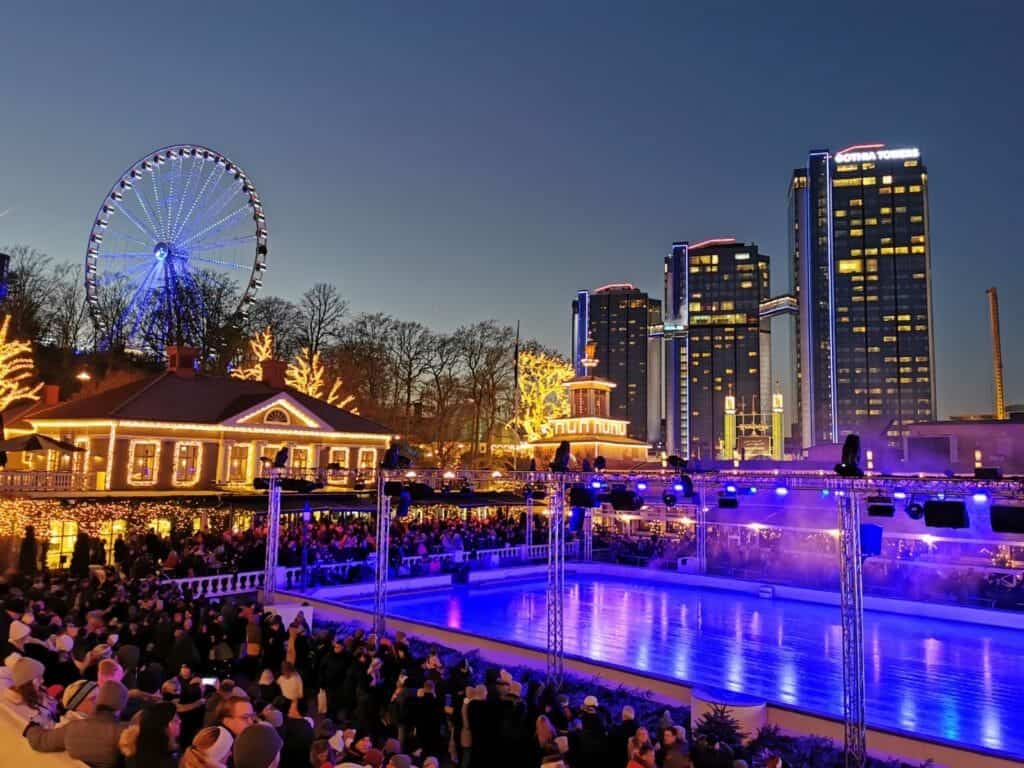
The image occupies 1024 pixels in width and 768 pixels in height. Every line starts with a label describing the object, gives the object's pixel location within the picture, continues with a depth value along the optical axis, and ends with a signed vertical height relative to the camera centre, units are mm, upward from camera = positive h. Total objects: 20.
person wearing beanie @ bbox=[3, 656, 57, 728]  5559 -1844
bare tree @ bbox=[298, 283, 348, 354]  57000 +10964
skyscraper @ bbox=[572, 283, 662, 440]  182000 +31218
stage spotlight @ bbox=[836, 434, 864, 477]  10375 +141
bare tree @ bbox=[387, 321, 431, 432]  58812 +8408
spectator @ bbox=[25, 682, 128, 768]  4645 -1809
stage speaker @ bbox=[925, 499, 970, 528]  12166 -718
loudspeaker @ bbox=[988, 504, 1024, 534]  11172 -700
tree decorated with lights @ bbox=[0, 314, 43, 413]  31969 +4431
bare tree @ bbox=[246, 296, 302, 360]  58188 +10822
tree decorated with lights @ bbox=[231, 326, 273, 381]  45375 +6675
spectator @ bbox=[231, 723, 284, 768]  4047 -1620
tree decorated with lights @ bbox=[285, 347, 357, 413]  47375 +5185
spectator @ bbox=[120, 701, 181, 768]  4450 -1766
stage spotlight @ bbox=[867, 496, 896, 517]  15352 -834
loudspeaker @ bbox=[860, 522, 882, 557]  15422 -1468
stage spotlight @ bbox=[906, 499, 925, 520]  16172 -847
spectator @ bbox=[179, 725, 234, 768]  4066 -1646
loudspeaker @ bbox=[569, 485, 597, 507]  17078 -788
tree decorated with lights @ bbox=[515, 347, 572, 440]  54938 +5530
